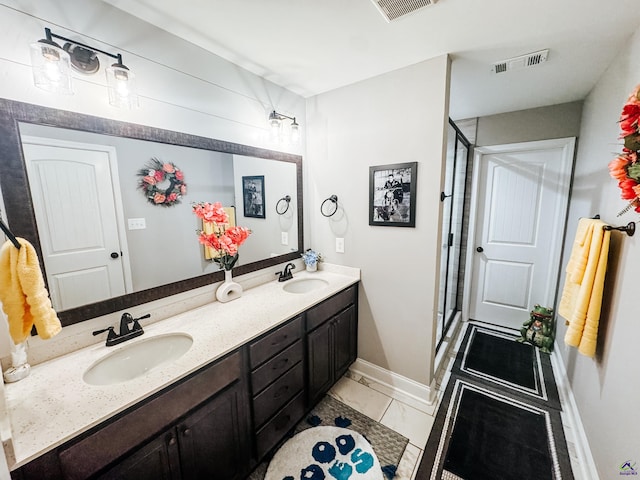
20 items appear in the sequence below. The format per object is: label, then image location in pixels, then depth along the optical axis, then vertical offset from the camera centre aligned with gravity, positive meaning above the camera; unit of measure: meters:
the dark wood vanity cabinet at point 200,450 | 0.98 -1.03
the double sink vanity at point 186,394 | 0.85 -0.77
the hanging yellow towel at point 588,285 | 1.48 -0.49
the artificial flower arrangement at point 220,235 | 1.66 -0.19
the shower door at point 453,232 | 2.48 -0.33
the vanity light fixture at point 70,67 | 1.04 +0.60
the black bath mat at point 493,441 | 1.52 -1.56
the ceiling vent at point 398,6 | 1.22 +0.94
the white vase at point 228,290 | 1.75 -0.57
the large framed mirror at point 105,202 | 1.09 +0.03
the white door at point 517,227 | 2.73 -0.28
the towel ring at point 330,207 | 2.27 -0.02
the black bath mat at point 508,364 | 2.16 -1.53
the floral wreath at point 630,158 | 1.06 +0.18
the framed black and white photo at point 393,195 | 1.89 +0.07
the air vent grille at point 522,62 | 1.66 +0.93
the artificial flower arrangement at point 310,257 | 2.38 -0.48
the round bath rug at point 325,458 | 1.49 -1.53
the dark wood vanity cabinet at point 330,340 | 1.81 -1.04
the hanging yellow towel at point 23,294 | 0.89 -0.30
